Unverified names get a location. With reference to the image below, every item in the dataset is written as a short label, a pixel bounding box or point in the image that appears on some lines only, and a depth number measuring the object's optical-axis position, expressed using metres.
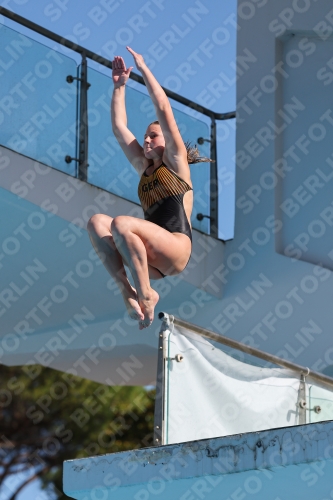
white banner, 12.19
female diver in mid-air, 10.54
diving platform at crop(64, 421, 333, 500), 10.84
